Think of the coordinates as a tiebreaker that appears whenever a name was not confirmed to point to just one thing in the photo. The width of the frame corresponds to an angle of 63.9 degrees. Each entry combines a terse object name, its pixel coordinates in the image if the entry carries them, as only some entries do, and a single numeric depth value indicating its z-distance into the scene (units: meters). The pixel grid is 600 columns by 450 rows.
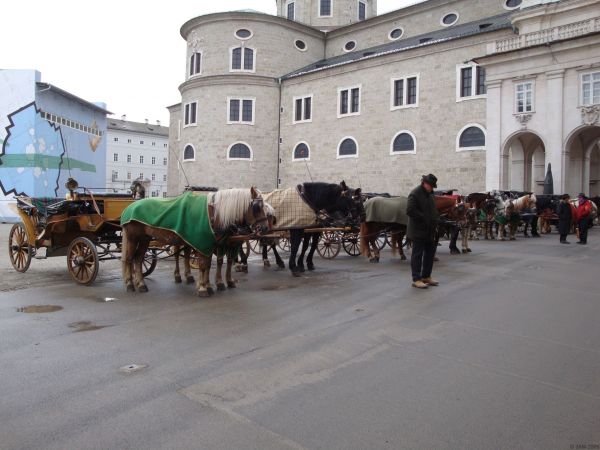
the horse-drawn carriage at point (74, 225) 8.52
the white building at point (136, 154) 79.25
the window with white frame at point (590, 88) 24.80
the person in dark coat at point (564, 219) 17.38
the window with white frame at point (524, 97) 26.92
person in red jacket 16.91
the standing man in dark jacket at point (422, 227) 8.12
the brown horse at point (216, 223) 7.35
